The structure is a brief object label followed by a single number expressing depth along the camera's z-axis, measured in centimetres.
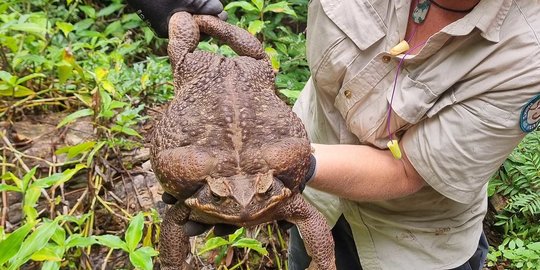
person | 146
